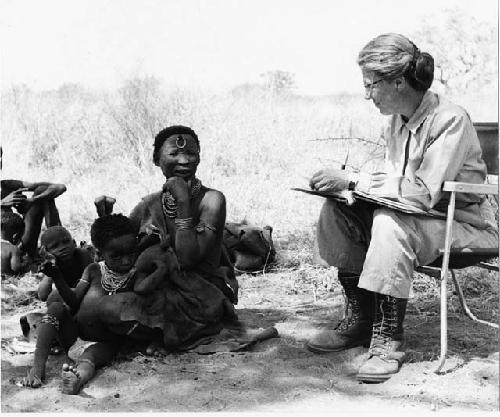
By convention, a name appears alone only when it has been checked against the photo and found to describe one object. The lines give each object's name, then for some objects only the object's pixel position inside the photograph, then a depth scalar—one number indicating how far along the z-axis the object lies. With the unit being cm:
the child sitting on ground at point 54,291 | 384
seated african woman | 414
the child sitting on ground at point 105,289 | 400
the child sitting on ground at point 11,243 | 633
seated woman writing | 379
